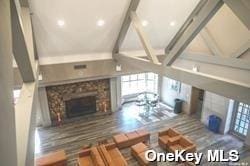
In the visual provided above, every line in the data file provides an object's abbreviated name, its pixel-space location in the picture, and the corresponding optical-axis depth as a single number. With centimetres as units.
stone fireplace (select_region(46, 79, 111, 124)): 934
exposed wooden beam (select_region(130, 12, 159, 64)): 589
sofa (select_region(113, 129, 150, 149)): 737
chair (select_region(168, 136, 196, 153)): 676
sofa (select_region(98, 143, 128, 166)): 593
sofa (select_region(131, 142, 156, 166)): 625
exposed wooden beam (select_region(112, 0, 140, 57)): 616
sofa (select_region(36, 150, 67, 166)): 605
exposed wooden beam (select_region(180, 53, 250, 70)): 656
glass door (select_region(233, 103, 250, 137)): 780
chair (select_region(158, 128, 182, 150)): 728
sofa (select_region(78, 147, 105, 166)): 588
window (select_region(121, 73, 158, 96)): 1201
